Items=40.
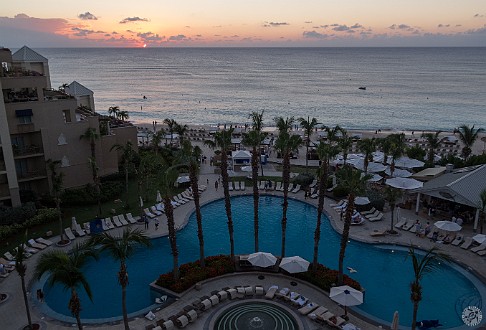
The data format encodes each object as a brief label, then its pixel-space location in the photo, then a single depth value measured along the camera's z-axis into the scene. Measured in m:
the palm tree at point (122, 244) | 16.39
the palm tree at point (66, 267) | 15.23
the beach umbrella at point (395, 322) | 17.15
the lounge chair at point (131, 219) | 31.33
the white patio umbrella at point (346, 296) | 18.69
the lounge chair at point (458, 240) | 26.85
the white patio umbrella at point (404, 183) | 32.34
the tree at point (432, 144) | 43.00
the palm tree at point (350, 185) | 19.86
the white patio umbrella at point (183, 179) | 40.19
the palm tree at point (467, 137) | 43.41
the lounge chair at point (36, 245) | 26.97
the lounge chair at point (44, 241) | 27.49
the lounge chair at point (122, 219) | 30.99
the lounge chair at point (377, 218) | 31.39
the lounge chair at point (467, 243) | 26.37
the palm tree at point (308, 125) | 42.01
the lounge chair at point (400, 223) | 29.89
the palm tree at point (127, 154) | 35.69
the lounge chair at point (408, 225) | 29.56
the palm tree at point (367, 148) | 37.38
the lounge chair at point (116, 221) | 30.70
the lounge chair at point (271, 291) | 20.65
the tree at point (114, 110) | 53.59
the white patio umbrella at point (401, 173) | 37.53
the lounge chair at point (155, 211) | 32.80
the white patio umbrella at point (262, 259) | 22.12
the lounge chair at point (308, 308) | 19.36
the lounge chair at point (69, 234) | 28.41
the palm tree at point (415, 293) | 16.42
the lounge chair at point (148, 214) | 32.38
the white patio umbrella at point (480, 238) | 25.32
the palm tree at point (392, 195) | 28.45
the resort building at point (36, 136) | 31.52
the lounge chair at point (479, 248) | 25.85
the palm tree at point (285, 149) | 24.05
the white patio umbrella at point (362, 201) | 32.70
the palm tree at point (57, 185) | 27.81
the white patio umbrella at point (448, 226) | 26.97
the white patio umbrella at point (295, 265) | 21.69
